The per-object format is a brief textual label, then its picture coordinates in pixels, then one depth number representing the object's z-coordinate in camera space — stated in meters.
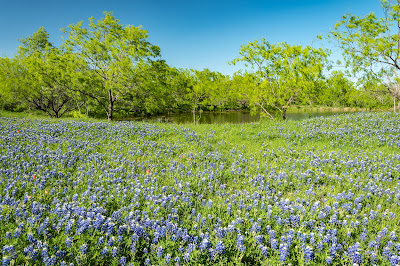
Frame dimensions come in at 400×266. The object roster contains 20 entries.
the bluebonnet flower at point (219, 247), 3.09
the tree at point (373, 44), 19.28
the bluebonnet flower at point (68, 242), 3.08
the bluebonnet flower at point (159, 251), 3.04
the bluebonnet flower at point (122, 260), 3.01
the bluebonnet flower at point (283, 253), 3.04
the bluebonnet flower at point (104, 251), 3.09
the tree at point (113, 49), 22.84
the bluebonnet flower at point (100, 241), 3.22
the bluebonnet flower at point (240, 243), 3.24
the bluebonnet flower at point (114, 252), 3.08
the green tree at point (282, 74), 20.95
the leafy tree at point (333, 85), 22.25
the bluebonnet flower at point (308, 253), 3.12
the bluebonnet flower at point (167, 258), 2.97
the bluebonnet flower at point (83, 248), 3.01
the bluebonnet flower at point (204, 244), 3.14
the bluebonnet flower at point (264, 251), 3.19
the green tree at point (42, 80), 26.22
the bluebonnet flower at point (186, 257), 2.99
